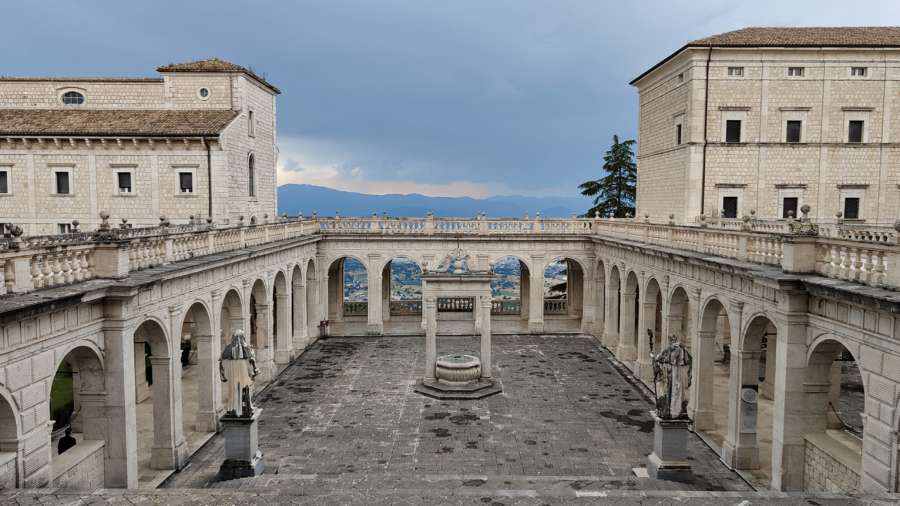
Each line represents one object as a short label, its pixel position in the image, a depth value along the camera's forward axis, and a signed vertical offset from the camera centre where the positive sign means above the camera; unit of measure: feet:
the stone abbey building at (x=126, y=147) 101.45 +10.35
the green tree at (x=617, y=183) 172.55 +9.26
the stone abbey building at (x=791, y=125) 98.99 +15.10
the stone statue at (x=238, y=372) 48.34 -12.50
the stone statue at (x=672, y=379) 47.34 -12.49
